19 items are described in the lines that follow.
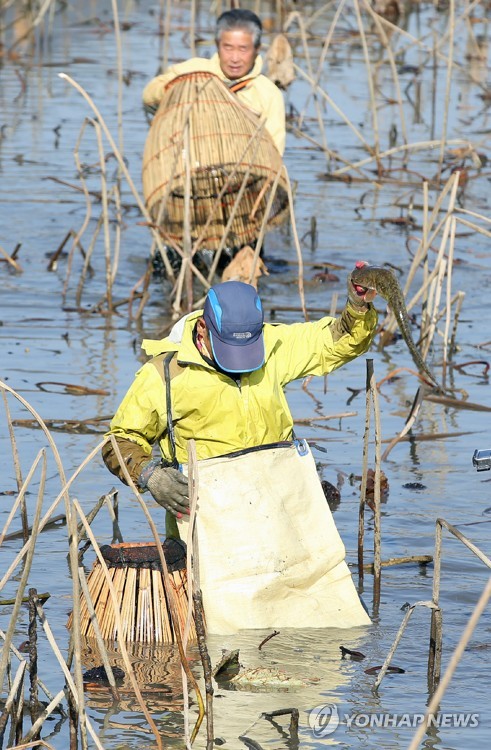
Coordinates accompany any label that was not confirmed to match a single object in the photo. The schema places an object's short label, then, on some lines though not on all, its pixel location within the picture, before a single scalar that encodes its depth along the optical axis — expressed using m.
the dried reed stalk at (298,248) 14.62
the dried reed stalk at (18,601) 7.37
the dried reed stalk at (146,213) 15.92
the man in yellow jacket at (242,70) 18.95
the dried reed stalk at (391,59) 22.87
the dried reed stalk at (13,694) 7.44
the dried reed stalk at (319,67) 23.08
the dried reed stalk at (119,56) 17.23
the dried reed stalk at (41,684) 7.72
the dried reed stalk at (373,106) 23.73
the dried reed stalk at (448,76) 18.52
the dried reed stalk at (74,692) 7.10
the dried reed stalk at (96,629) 7.62
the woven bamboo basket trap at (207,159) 19.53
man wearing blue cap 9.34
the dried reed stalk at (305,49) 24.33
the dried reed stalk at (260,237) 15.07
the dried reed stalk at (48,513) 7.40
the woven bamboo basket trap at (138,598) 9.47
